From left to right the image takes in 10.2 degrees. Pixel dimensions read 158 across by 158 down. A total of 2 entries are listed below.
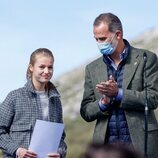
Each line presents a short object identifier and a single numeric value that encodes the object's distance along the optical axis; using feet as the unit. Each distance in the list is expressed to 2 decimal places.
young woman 33.37
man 33.27
